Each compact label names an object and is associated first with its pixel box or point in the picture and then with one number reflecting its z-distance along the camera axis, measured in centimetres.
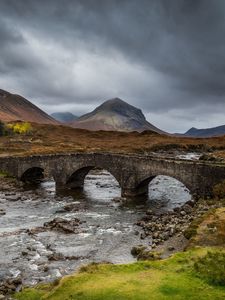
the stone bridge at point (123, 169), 4253
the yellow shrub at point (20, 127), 13905
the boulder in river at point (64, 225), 3588
